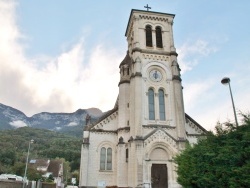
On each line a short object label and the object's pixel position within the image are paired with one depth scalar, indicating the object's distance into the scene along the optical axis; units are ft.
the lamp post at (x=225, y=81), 52.54
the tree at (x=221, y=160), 41.42
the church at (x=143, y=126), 92.79
